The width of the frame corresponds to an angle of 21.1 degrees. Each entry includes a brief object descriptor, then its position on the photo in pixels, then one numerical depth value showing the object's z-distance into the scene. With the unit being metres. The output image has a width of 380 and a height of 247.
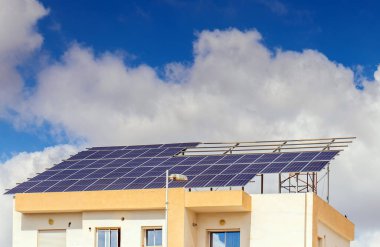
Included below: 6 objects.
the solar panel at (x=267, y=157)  57.75
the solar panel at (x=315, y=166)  54.84
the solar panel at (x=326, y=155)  56.50
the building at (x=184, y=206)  53.00
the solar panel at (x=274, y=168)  55.75
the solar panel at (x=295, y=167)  55.28
